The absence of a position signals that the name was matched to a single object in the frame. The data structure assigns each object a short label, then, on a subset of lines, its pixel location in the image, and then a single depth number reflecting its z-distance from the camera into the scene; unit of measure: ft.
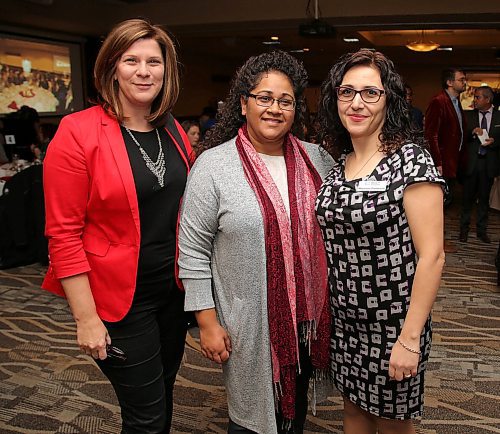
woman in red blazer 4.77
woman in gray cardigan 5.04
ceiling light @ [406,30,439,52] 30.21
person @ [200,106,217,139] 27.19
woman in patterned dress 4.71
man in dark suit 18.85
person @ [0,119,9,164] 21.15
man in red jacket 17.49
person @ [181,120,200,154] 15.53
